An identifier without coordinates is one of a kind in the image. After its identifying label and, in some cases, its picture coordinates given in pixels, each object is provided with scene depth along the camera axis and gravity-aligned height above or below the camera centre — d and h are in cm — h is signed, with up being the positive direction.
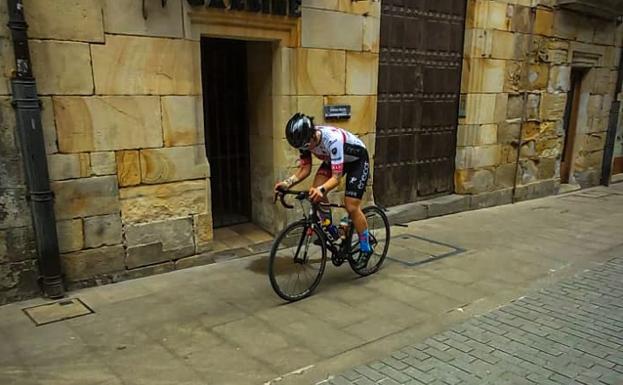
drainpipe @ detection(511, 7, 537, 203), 768 -7
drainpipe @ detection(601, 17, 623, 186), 954 -90
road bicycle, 397 -142
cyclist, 388 -65
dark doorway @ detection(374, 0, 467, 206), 635 -13
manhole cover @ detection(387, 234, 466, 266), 518 -181
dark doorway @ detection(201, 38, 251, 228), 549 -47
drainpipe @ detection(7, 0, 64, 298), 360 -54
